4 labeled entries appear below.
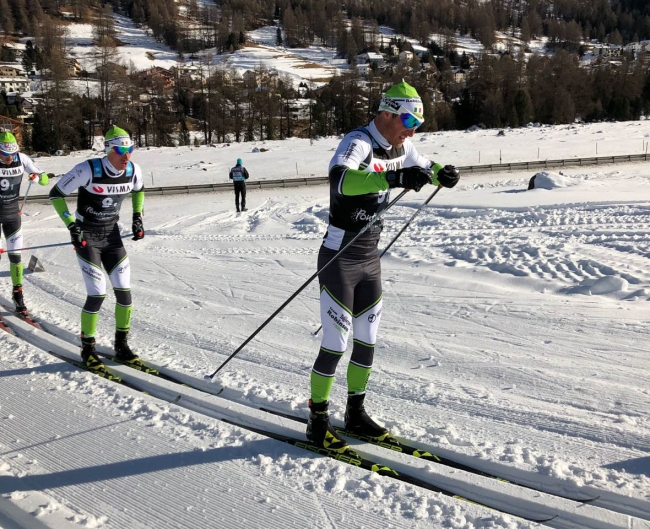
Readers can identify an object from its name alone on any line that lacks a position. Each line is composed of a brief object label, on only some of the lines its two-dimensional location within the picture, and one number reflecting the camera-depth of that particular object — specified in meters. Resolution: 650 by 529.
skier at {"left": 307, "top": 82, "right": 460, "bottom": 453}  3.35
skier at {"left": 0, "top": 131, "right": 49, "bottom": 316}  7.69
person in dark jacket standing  17.45
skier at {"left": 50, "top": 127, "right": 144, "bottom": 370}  5.31
